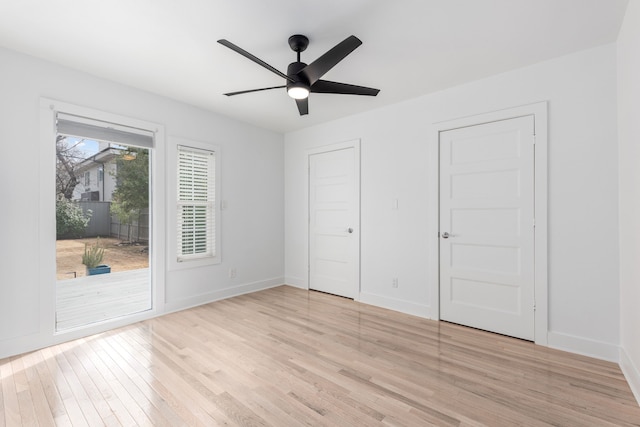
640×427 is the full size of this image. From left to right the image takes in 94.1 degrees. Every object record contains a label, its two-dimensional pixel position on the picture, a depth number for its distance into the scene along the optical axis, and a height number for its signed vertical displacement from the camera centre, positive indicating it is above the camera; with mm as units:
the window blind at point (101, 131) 2918 +861
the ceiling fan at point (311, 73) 2027 +1070
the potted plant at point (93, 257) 4046 -635
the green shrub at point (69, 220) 3053 -88
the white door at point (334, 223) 4242 -160
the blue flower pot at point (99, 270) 4382 -878
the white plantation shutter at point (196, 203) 3855 +116
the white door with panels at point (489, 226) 2881 -148
